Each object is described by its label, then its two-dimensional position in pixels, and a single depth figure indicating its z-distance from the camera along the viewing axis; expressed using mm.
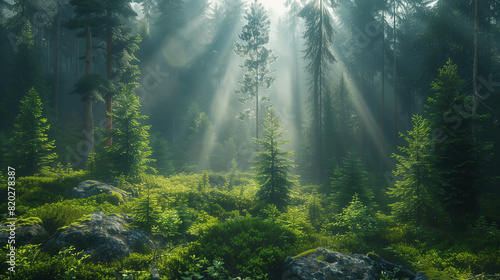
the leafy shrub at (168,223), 7316
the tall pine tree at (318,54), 19844
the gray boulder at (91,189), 10249
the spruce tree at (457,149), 9141
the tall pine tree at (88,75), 14875
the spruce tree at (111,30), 16031
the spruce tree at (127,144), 12175
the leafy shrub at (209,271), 5083
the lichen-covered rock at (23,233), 5957
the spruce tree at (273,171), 11234
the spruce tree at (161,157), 19750
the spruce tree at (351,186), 10984
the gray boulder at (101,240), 5838
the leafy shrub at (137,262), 5555
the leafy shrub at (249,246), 5733
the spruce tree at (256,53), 24984
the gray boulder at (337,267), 5164
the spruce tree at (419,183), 9172
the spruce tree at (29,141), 11781
